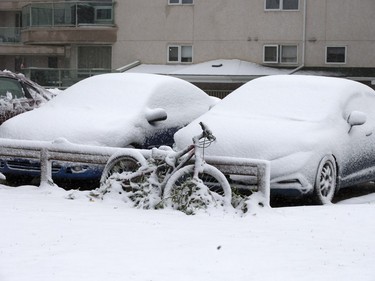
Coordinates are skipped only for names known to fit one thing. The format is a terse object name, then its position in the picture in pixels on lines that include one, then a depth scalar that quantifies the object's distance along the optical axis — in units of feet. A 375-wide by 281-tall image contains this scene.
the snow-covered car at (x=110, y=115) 33.40
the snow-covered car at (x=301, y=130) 29.78
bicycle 26.99
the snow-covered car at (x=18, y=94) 43.62
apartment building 105.09
